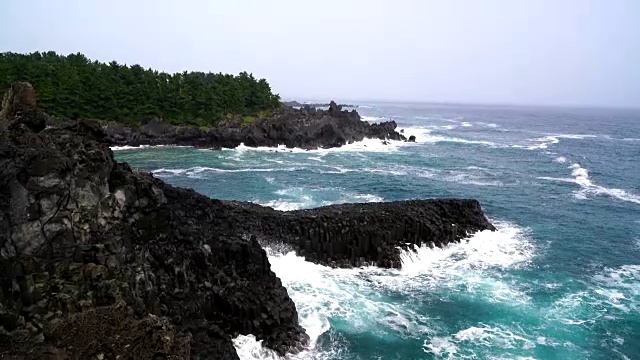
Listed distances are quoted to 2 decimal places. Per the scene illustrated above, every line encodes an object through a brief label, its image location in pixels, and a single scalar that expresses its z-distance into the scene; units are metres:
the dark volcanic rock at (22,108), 22.97
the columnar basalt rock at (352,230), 36.97
